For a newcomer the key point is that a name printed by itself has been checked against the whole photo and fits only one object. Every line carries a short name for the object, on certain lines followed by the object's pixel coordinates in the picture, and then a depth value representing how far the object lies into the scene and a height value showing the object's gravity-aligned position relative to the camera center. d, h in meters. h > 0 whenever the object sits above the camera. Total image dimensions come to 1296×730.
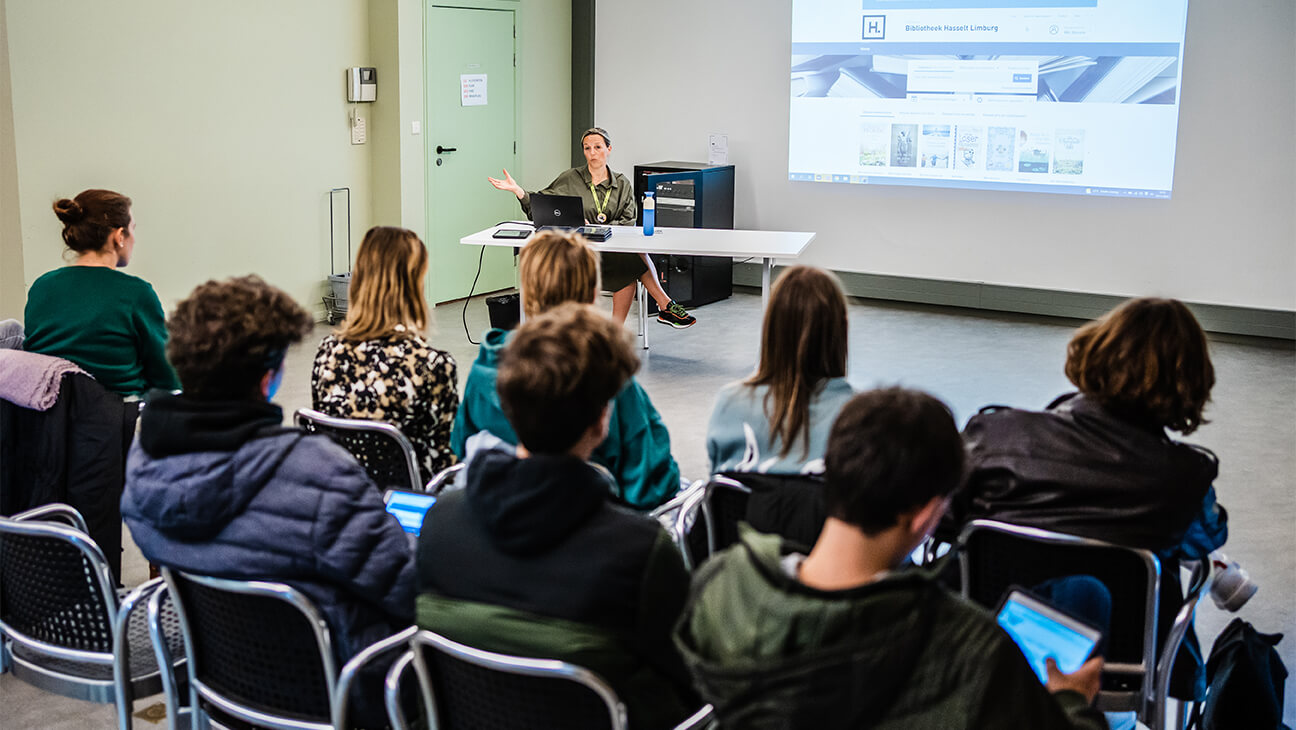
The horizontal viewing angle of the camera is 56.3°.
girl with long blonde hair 3.11 -0.54
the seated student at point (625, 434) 2.78 -0.65
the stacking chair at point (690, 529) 2.68 -0.82
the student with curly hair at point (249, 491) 2.05 -0.57
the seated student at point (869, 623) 1.36 -0.52
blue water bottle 6.55 -0.31
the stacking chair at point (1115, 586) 2.34 -0.83
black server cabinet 8.30 -0.40
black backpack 2.37 -1.01
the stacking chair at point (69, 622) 2.25 -0.93
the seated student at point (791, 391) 2.56 -0.49
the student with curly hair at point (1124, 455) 2.34 -0.56
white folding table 6.20 -0.46
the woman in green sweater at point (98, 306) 3.32 -0.44
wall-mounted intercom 7.65 +0.41
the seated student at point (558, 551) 1.72 -0.57
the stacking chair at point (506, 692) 1.69 -0.78
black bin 6.39 -0.82
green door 8.11 +0.12
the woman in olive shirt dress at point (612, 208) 6.91 -0.31
